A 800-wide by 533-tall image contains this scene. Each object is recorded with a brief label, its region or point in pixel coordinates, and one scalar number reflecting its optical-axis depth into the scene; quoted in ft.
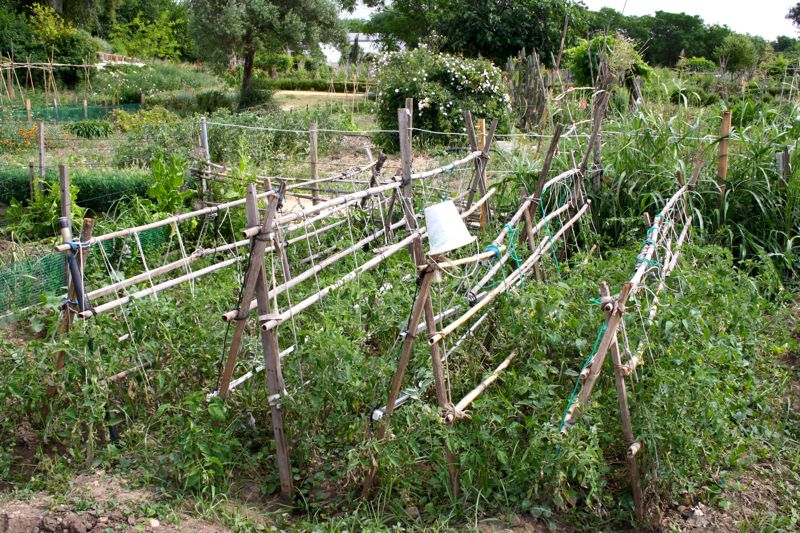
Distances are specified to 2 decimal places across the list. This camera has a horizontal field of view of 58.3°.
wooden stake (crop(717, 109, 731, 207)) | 18.38
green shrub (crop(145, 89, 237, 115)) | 55.83
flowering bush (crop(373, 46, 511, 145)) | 37.96
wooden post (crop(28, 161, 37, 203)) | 21.52
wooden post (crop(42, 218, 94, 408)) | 10.07
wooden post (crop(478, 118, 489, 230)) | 19.47
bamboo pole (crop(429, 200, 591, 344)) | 9.08
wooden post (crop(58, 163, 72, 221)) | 11.40
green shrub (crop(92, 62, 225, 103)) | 61.05
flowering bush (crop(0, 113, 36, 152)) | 34.83
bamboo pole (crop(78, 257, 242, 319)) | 10.31
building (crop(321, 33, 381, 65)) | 116.41
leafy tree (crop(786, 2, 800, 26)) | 136.36
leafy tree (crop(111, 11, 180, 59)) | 84.94
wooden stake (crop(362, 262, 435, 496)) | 8.21
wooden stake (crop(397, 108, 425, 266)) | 10.90
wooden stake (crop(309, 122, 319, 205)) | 23.66
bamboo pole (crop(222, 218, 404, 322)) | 9.03
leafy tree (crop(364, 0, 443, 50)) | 98.27
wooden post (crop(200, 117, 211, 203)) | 21.29
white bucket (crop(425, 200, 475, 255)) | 8.21
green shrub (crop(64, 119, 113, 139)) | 42.55
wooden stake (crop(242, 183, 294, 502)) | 8.64
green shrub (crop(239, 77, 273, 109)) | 57.11
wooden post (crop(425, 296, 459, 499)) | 8.64
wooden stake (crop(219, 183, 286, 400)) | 8.61
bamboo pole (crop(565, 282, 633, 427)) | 8.25
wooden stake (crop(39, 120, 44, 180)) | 21.38
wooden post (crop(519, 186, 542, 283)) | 12.89
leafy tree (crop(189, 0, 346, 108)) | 55.34
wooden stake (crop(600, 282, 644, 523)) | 8.46
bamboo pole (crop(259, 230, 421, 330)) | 8.82
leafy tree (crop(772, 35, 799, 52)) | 127.62
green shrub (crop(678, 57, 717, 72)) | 71.46
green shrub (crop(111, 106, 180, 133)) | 43.78
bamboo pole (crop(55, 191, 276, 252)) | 10.58
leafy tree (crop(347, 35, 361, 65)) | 114.69
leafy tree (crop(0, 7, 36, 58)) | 69.72
